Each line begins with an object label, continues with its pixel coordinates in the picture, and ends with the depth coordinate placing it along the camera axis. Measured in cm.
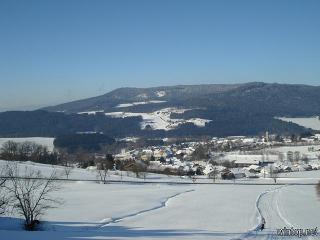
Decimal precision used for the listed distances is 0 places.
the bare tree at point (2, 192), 3866
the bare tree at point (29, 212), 2512
